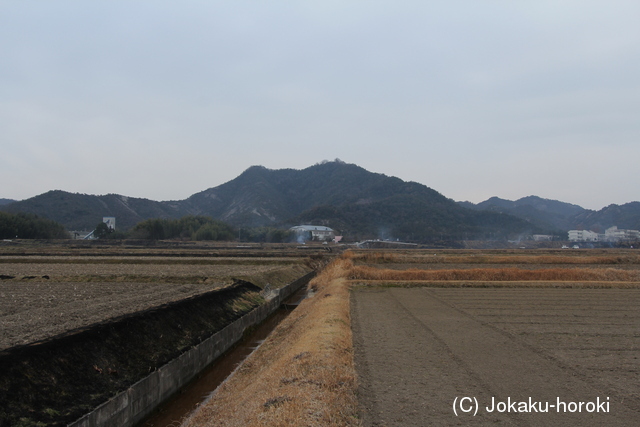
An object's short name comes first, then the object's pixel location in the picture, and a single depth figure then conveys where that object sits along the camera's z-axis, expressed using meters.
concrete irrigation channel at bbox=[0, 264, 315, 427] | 7.88
